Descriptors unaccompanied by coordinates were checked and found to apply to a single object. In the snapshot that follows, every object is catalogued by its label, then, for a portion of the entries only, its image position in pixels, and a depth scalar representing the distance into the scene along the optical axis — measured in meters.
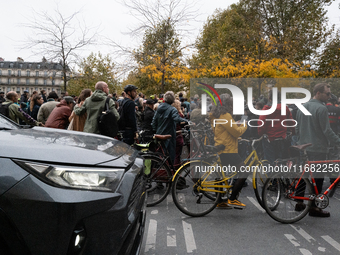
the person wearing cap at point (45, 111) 7.88
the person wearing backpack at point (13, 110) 7.40
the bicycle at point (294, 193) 4.51
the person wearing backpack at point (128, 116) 6.20
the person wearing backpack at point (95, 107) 5.77
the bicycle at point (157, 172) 5.16
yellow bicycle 4.73
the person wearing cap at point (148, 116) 7.81
